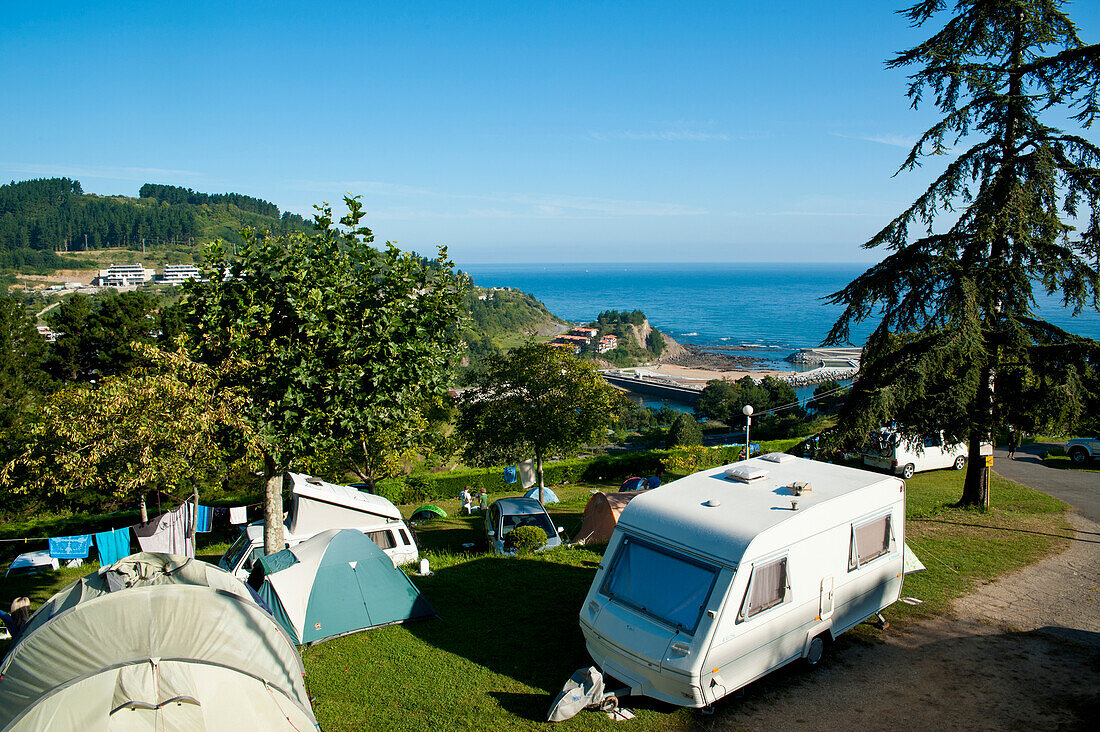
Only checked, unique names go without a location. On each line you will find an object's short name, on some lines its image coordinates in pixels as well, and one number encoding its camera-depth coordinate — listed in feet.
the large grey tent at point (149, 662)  17.44
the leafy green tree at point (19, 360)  87.66
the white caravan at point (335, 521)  44.21
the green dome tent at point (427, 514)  75.03
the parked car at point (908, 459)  69.10
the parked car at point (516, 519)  50.03
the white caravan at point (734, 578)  21.54
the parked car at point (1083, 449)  71.61
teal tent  29.17
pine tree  41.11
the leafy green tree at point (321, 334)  33.99
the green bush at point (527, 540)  42.06
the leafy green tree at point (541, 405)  70.18
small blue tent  81.87
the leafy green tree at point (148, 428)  33.30
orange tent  46.68
